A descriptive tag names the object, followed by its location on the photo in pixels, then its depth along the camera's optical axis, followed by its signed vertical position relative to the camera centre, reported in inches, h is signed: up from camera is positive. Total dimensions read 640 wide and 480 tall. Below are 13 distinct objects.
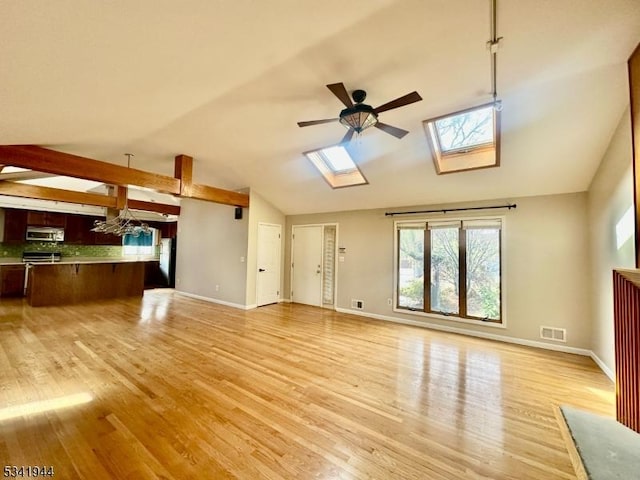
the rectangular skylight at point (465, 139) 129.7 +63.9
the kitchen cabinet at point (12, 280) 263.0 -36.6
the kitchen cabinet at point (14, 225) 269.5 +19.8
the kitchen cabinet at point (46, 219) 280.7 +28.9
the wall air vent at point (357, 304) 227.9 -44.9
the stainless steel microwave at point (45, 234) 283.0 +12.2
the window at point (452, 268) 174.1 -9.4
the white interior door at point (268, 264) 251.8 -13.7
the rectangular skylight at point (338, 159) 179.2 +67.4
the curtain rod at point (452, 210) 167.5 +31.9
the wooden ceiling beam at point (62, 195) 192.5 +40.4
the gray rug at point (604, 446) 46.1 -37.7
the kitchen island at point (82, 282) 230.4 -34.6
